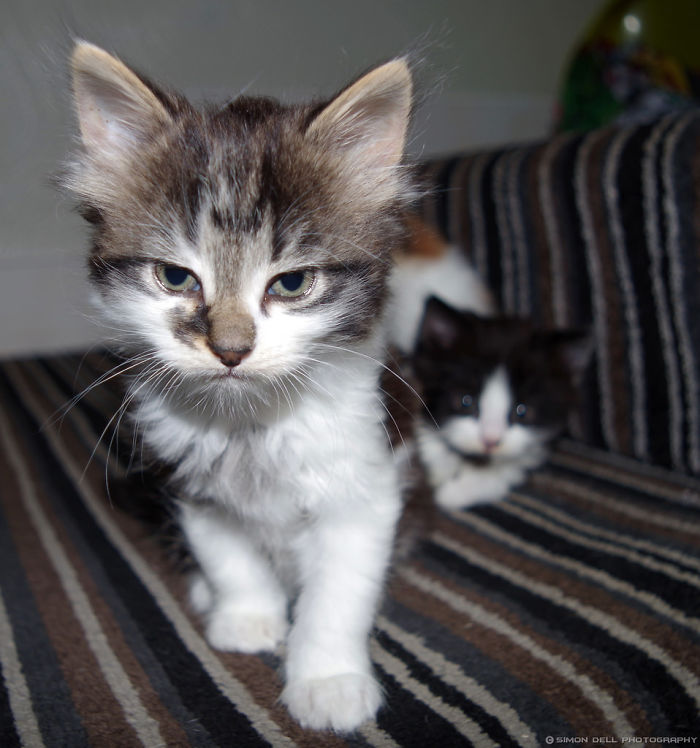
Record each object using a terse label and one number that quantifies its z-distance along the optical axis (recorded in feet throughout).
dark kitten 1.13
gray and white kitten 0.64
